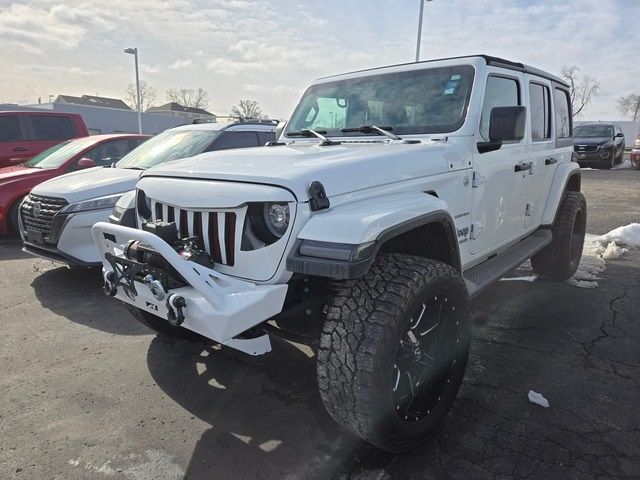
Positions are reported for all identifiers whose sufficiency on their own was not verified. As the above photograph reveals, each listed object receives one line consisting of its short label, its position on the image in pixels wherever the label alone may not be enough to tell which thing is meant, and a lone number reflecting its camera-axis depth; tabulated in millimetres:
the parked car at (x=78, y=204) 4797
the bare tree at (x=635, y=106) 61969
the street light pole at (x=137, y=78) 27234
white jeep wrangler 2080
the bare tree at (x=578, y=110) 48334
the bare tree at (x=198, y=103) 70188
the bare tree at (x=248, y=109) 58875
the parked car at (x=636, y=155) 17366
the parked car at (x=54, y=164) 6641
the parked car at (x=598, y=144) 17875
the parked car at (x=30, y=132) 8766
